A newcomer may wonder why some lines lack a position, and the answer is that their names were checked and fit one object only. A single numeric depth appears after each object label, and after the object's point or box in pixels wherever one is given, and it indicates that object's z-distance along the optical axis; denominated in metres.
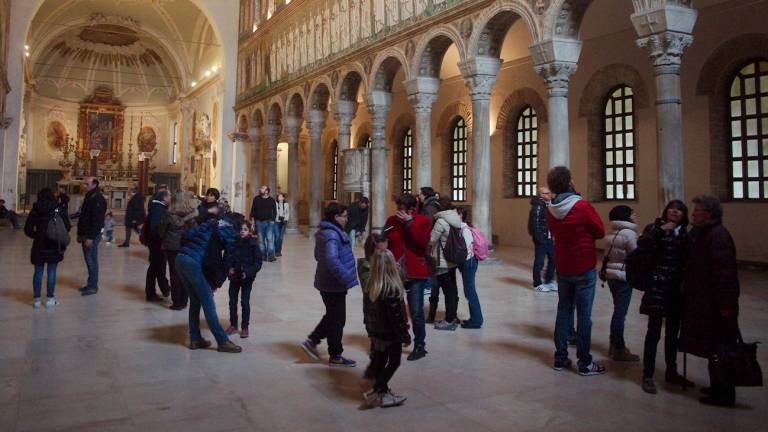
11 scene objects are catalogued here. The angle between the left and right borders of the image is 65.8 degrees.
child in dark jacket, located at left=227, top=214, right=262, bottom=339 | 5.93
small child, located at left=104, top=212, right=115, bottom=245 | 17.09
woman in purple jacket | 4.74
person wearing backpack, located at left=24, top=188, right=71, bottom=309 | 7.19
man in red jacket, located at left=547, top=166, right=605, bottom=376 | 4.70
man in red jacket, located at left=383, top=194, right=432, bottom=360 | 5.50
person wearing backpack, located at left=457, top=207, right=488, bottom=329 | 6.56
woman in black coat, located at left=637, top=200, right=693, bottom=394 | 4.37
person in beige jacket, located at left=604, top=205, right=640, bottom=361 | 5.08
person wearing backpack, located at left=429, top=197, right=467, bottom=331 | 6.15
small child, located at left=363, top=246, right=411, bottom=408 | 3.95
